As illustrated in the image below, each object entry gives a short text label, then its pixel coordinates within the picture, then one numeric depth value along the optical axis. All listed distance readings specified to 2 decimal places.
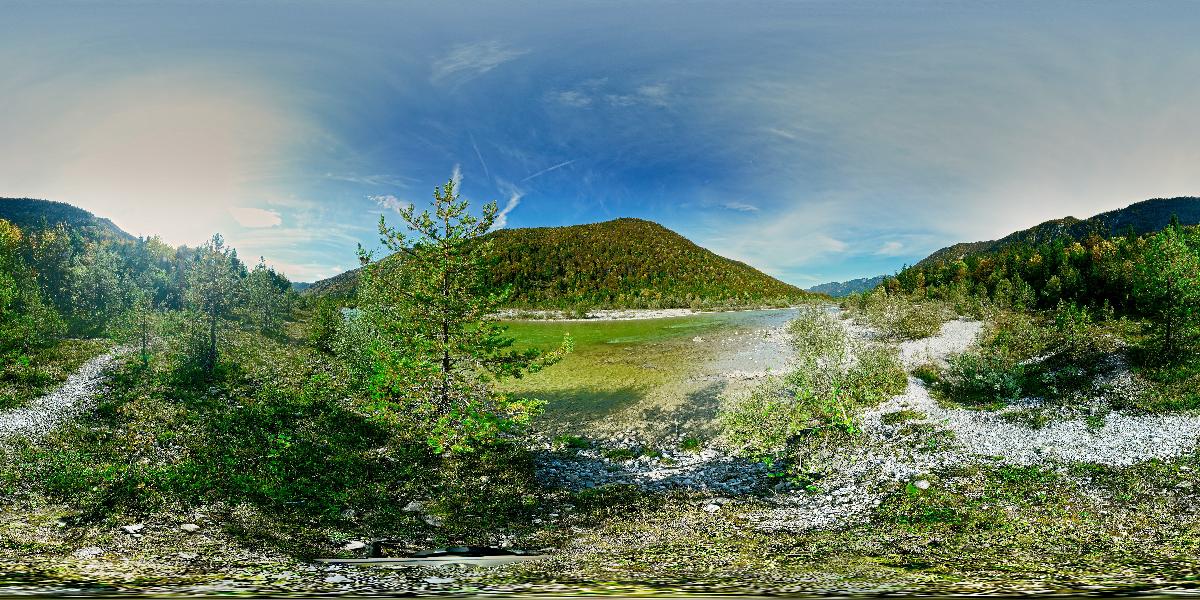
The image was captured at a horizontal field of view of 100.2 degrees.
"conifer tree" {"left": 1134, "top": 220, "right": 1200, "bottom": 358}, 23.50
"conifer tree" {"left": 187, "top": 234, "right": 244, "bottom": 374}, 30.28
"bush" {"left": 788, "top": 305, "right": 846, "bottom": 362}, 20.45
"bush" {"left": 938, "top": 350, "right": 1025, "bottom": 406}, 23.82
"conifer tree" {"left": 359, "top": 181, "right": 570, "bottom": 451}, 15.45
